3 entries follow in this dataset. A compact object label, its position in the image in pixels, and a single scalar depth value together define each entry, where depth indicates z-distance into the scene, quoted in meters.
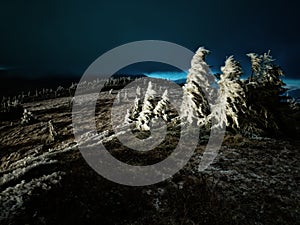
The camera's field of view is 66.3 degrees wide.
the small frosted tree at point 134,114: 47.97
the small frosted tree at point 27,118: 75.38
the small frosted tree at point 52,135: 54.25
